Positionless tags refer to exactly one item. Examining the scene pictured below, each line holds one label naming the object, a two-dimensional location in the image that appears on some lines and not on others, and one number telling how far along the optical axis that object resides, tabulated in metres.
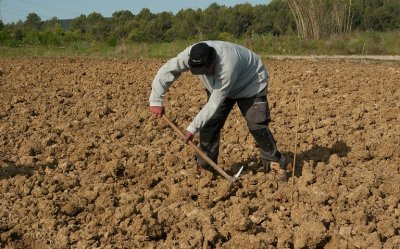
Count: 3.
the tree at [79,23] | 59.24
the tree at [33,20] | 58.87
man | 4.12
